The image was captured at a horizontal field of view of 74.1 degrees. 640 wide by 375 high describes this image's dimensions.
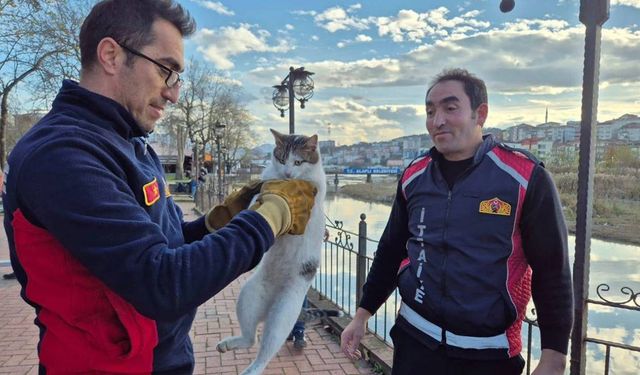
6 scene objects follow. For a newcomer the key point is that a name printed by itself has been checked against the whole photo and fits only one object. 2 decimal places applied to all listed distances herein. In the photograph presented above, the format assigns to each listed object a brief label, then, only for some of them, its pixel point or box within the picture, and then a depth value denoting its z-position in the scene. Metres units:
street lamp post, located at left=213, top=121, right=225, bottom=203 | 18.78
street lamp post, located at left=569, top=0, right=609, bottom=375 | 2.23
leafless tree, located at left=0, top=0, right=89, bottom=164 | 11.94
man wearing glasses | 1.00
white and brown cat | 2.21
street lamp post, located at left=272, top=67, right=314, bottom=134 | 5.50
